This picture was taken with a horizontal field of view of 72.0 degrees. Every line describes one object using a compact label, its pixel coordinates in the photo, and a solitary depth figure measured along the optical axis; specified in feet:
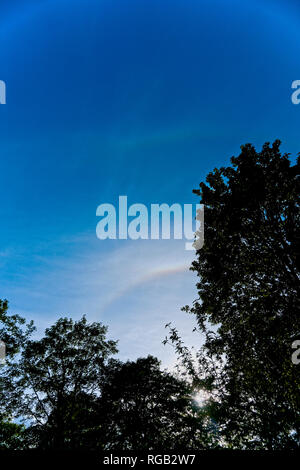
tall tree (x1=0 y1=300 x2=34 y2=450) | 66.44
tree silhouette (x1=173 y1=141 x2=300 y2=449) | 30.27
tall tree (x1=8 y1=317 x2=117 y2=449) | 70.13
